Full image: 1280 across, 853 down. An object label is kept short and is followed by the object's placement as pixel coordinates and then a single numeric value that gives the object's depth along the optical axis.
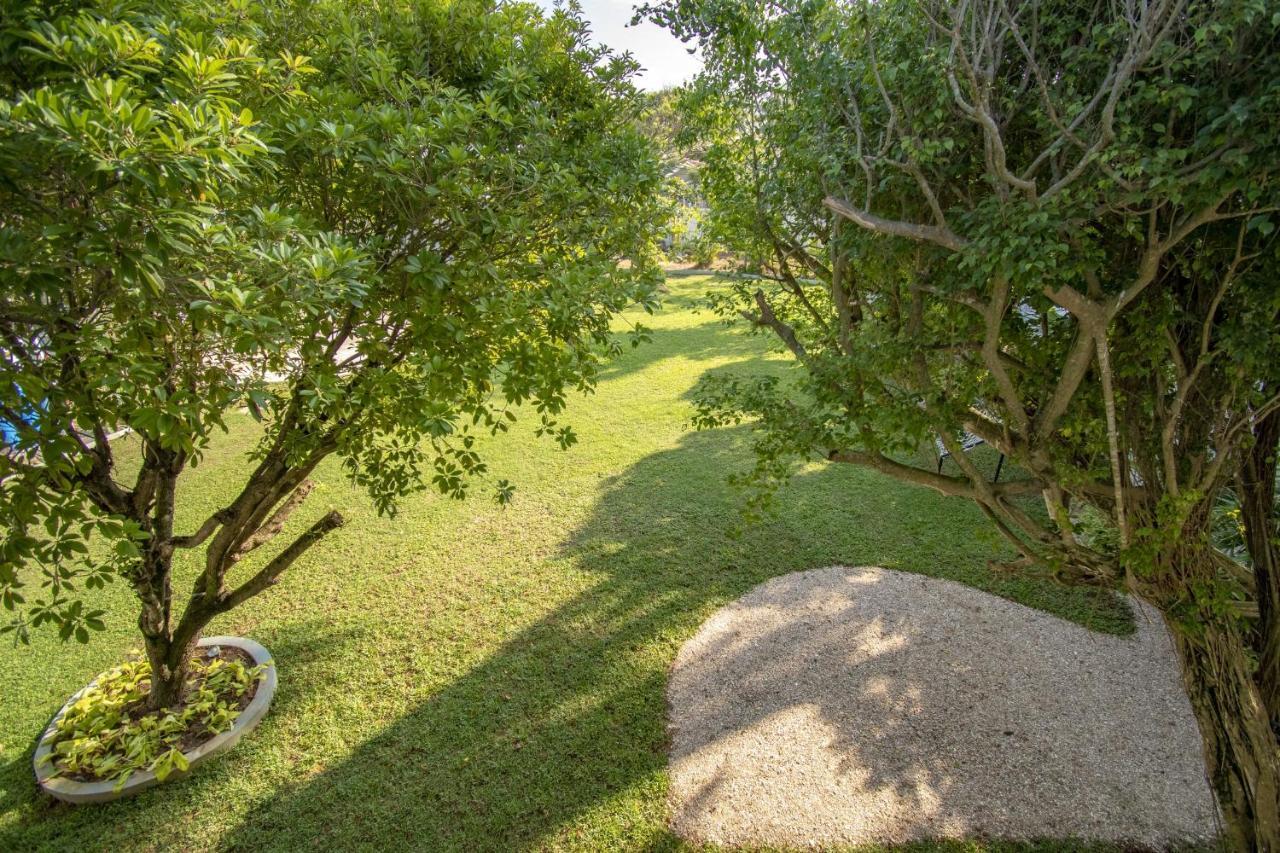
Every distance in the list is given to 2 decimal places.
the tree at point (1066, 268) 1.78
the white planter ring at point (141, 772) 3.51
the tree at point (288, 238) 1.59
